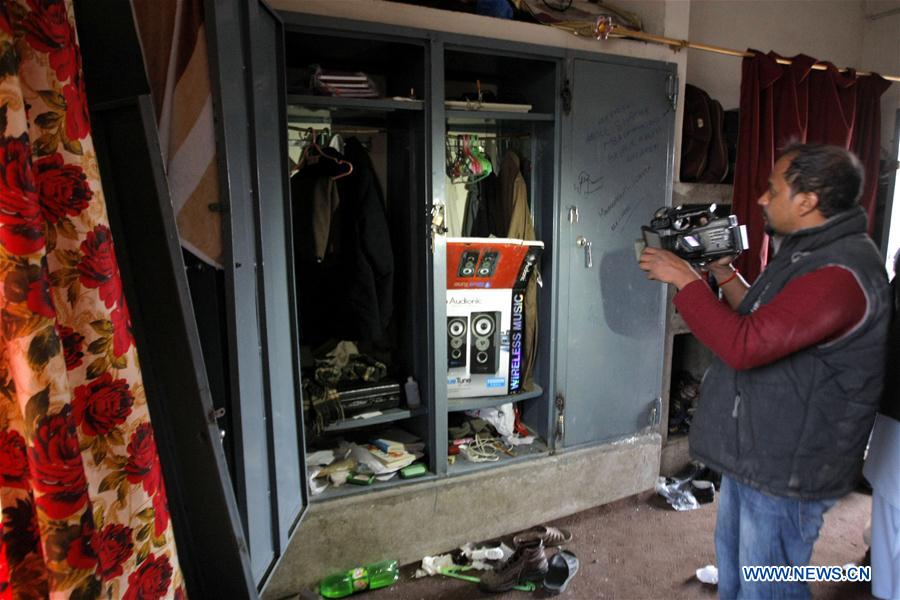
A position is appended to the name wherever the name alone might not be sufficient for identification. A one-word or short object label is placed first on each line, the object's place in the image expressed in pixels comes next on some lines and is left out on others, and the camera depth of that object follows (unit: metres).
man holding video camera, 1.24
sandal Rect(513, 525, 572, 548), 2.20
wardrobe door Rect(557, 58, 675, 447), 2.25
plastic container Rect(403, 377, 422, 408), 2.19
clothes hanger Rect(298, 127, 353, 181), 2.12
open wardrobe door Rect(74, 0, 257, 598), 0.97
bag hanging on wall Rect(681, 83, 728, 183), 2.54
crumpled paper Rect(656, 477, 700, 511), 2.54
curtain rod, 2.16
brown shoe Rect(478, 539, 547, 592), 1.97
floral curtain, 0.71
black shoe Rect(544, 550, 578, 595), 1.97
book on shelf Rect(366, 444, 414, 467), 2.11
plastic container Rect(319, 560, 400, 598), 1.95
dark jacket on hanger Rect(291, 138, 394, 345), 2.12
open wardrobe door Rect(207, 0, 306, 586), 1.20
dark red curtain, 2.56
